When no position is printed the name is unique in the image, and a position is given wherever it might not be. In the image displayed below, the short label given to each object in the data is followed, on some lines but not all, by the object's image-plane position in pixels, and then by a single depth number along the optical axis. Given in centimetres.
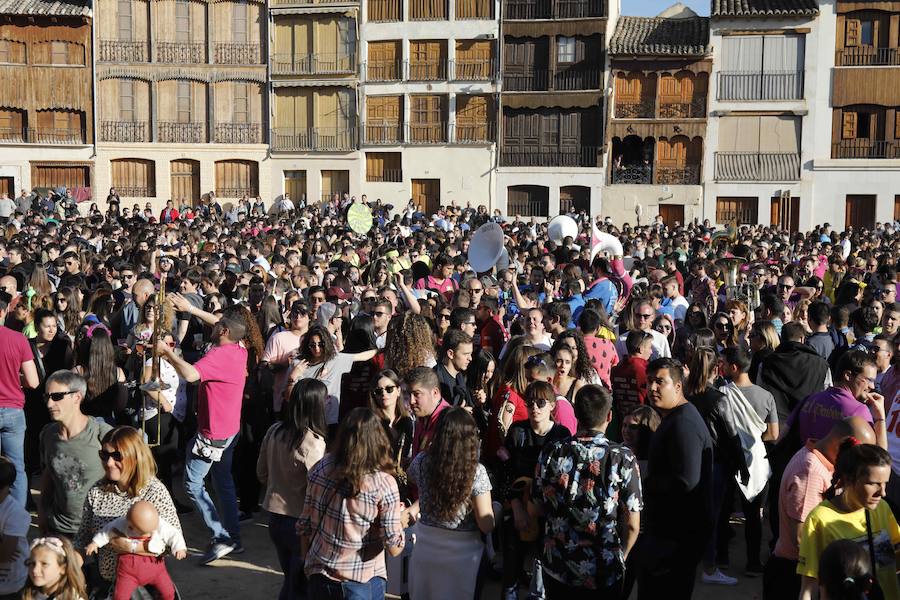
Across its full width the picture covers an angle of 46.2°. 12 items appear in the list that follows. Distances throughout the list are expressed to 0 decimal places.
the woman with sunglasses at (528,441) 570
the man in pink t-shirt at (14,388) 726
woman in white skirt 499
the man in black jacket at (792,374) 734
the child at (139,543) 493
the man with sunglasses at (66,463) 571
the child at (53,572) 444
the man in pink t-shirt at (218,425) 700
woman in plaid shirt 471
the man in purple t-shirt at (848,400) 588
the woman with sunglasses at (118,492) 502
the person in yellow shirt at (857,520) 445
